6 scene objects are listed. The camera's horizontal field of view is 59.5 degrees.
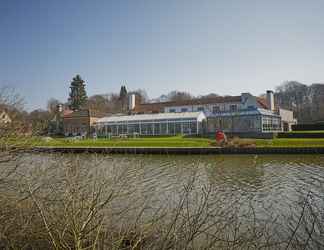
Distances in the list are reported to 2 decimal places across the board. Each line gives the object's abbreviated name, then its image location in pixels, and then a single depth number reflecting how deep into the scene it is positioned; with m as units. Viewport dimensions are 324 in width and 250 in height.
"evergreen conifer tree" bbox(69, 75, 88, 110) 57.59
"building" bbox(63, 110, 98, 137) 41.66
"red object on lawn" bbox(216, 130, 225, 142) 22.61
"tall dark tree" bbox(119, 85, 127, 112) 72.71
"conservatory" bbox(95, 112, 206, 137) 33.96
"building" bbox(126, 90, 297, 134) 30.81
